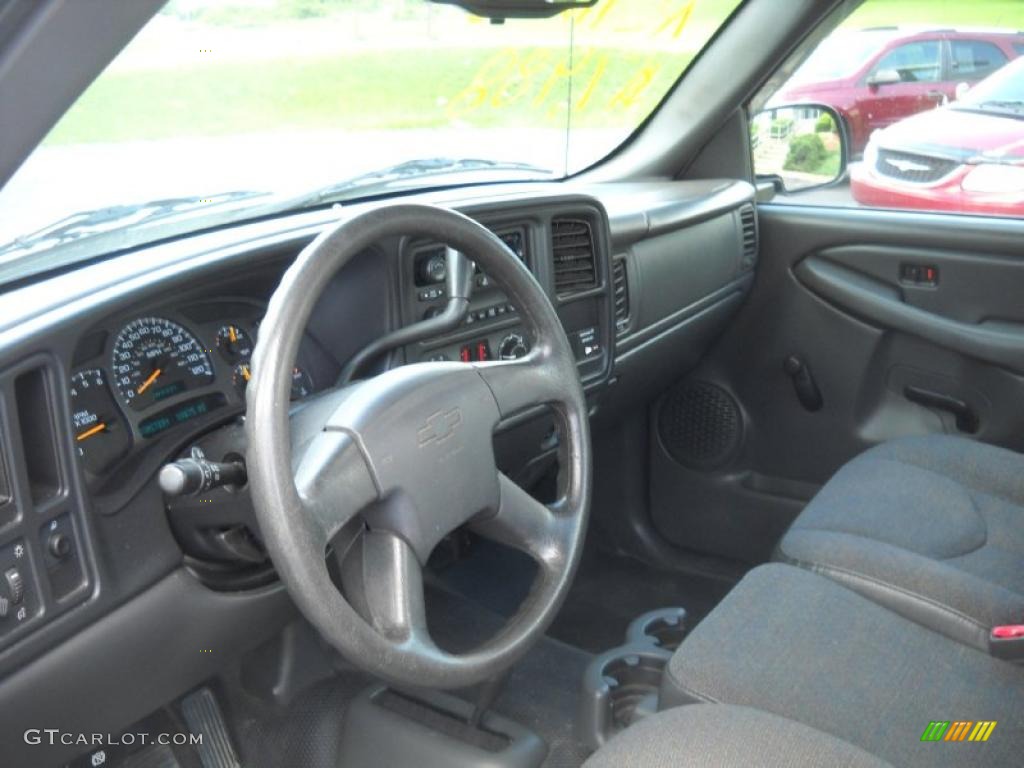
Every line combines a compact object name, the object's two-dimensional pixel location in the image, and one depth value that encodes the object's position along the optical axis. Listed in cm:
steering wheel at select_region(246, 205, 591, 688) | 116
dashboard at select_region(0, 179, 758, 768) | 129
